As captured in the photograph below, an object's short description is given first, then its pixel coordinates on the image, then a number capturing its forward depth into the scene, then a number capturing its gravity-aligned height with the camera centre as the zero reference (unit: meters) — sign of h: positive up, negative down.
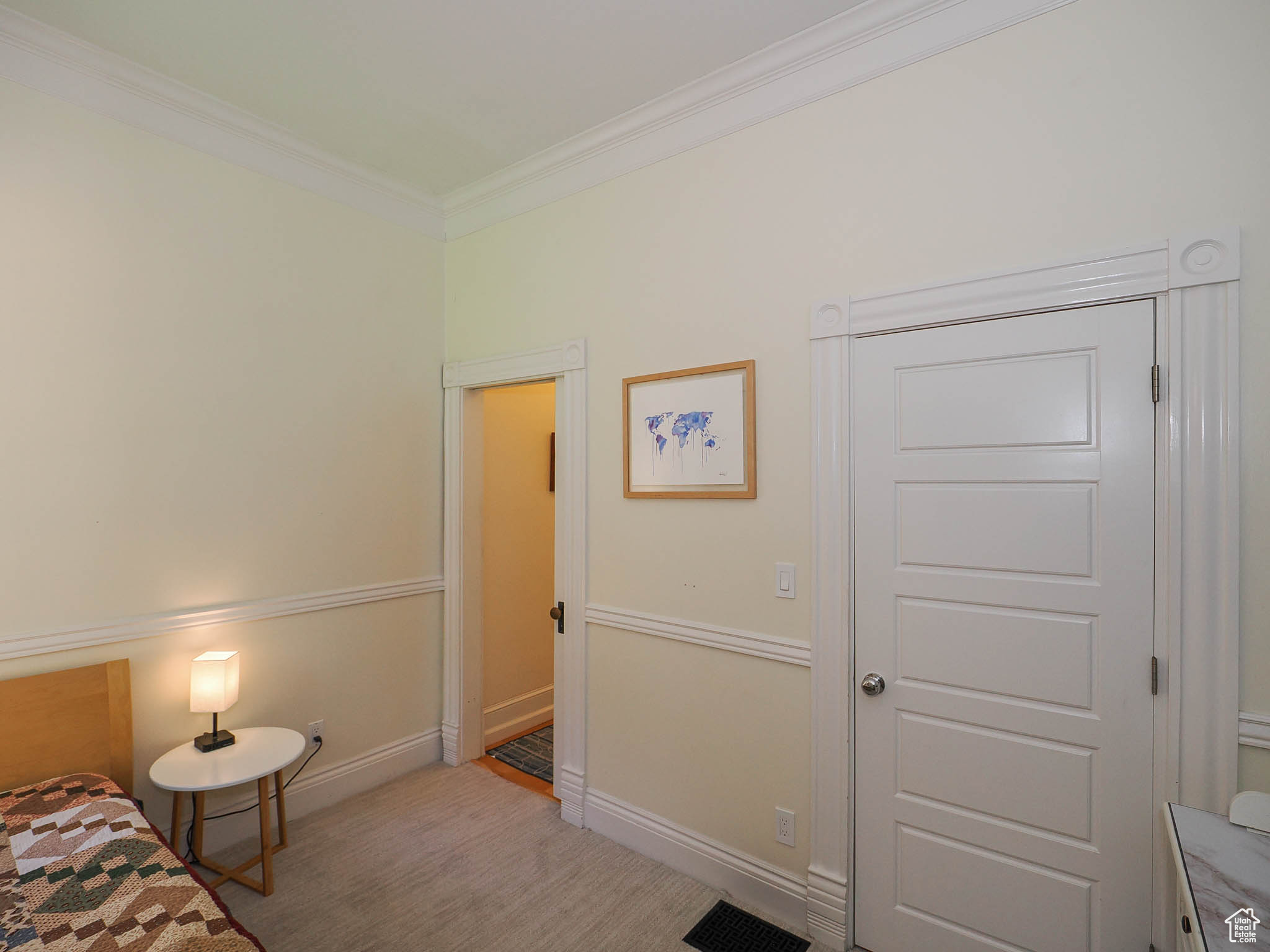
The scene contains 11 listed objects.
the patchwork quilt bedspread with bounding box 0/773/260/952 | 1.38 -1.02
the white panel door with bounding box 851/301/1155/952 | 1.62 -0.45
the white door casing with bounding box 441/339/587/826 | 2.82 -0.40
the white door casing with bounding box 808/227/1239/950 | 1.49 -0.02
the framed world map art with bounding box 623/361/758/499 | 2.30 +0.15
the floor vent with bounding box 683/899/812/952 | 2.05 -1.54
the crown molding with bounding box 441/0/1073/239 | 1.90 +1.37
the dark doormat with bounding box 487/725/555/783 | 3.37 -1.59
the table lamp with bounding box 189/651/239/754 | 2.39 -0.83
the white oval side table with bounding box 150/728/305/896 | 2.18 -1.07
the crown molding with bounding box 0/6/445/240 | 2.15 +1.41
